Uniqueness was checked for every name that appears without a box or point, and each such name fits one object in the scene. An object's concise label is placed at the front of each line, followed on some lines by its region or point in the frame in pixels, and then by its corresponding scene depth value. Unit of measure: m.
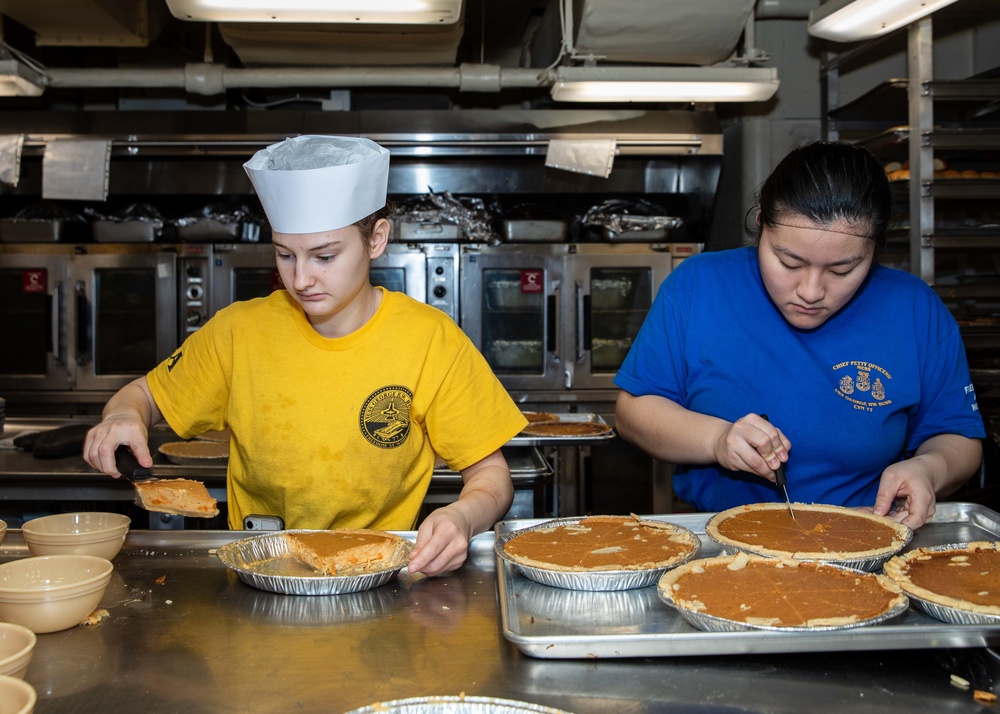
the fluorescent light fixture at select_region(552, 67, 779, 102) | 3.84
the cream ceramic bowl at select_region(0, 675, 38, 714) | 0.89
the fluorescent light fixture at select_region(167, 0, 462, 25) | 2.82
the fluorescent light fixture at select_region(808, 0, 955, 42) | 3.02
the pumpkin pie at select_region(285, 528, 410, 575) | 1.49
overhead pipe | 4.84
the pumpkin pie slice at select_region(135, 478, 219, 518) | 1.71
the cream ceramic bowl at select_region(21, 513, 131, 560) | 1.50
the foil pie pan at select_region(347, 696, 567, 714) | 1.01
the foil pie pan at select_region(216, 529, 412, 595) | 1.44
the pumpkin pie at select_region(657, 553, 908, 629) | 1.21
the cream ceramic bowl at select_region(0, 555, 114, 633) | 1.24
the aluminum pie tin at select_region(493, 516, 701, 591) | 1.39
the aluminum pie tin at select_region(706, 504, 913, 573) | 1.47
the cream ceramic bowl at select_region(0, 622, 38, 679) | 1.02
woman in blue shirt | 1.69
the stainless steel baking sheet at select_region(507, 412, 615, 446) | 3.46
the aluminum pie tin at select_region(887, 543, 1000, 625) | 1.20
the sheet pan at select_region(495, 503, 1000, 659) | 1.16
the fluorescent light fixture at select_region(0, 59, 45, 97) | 3.63
